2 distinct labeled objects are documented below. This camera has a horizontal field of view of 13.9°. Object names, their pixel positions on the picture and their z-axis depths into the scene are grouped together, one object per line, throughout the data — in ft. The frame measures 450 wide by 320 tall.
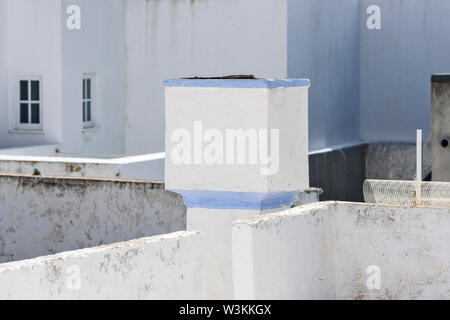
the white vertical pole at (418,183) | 49.82
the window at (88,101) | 97.60
